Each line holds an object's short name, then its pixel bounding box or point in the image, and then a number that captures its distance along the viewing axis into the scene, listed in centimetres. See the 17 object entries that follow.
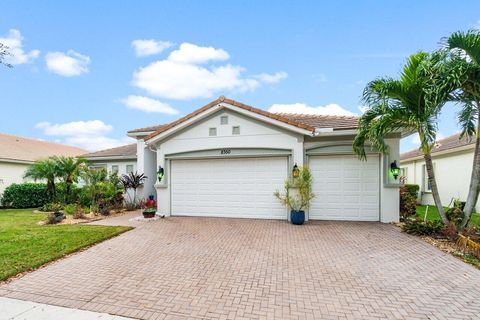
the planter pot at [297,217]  1015
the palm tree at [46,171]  1577
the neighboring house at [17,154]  1791
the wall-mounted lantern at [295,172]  1043
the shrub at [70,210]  1297
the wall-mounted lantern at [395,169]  1040
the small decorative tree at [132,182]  1505
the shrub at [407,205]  1108
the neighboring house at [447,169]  1398
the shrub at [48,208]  1505
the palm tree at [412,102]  755
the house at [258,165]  1079
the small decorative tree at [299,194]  1020
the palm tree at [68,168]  1586
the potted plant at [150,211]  1163
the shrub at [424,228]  839
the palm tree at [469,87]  725
